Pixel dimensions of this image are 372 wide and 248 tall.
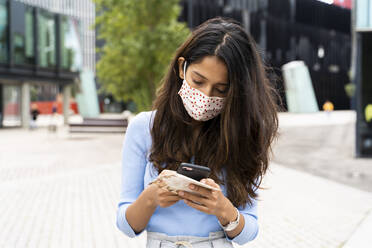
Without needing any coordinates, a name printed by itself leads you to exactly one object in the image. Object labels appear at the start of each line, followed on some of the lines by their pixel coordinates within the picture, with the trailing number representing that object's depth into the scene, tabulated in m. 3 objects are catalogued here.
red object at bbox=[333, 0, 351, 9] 74.94
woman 1.73
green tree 16.47
